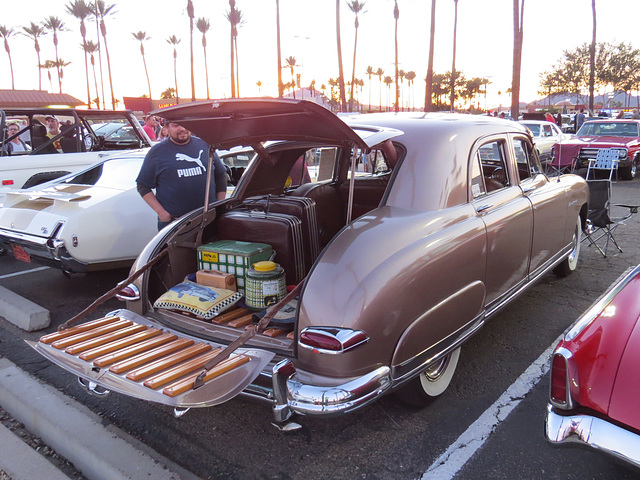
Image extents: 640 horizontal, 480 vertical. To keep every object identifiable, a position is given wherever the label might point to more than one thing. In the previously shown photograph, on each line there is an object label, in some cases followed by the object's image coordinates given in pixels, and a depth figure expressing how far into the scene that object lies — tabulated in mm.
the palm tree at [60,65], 68731
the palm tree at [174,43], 70106
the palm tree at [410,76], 98250
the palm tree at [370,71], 96750
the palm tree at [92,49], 59338
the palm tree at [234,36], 35606
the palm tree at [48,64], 70188
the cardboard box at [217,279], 3301
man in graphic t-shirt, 4516
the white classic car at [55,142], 7023
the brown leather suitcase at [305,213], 3502
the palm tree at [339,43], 30781
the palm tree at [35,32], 61219
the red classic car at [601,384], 1922
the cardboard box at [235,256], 3289
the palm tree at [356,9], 46625
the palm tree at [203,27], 54219
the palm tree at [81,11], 48406
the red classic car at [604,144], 12695
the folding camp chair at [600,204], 6047
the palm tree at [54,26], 59094
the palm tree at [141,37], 64438
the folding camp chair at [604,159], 11906
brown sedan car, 2402
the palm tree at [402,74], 93588
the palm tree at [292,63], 80969
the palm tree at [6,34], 60975
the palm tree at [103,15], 47656
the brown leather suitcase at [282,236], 3379
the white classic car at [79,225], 4504
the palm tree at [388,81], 97500
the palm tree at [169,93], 88625
